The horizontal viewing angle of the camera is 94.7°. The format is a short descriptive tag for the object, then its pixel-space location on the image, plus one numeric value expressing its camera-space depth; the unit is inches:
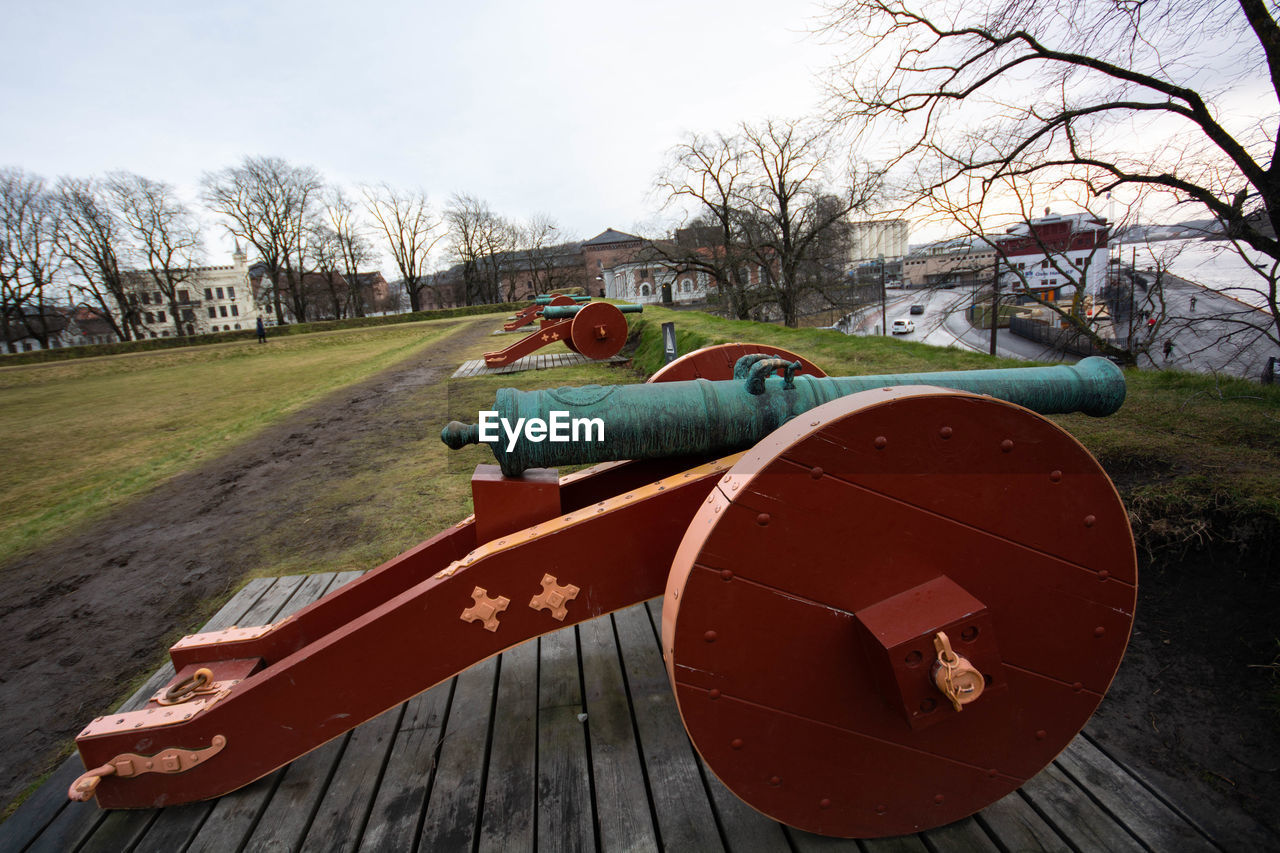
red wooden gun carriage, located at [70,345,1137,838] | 45.6
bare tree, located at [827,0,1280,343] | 131.0
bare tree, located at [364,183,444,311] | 2121.1
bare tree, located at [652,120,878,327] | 922.7
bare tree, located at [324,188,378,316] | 1972.2
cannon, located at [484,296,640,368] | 384.5
